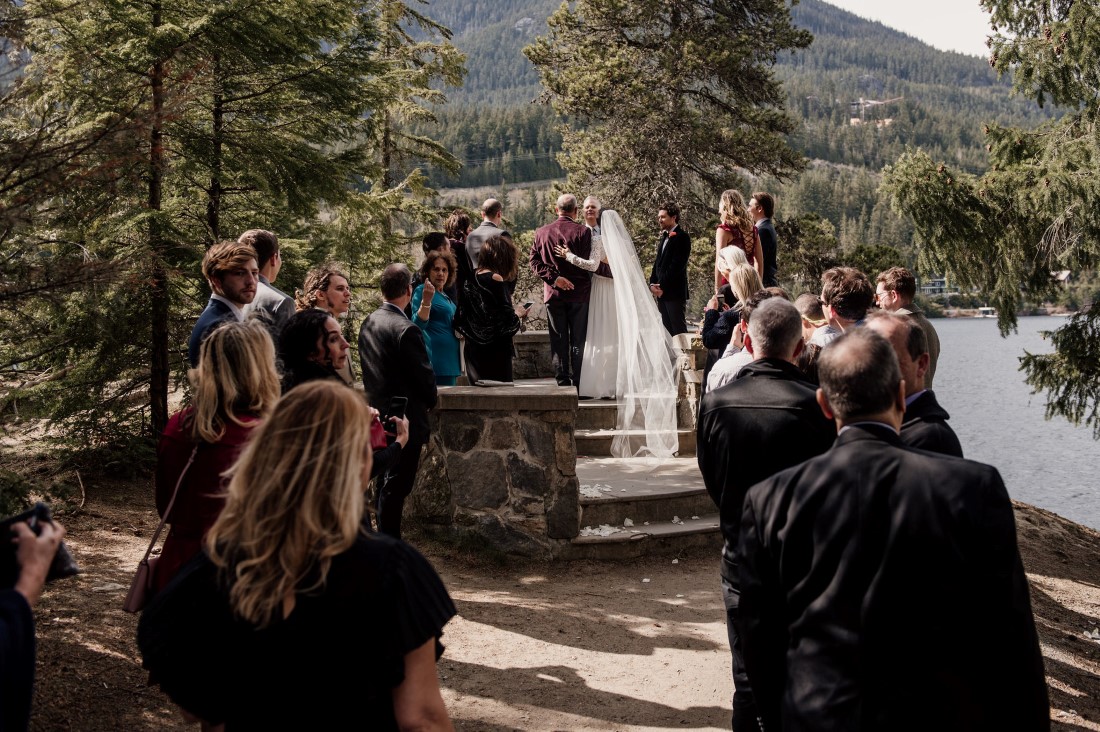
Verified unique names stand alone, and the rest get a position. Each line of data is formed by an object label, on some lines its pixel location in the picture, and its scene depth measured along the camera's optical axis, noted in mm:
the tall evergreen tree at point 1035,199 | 12555
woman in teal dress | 6672
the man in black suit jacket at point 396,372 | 5297
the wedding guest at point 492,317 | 7297
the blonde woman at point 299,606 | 1803
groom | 8945
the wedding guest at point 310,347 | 3959
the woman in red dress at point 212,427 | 3080
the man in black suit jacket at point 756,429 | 3363
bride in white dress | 9133
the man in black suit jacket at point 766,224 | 8281
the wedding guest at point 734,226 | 7684
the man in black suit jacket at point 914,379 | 3023
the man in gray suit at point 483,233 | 8031
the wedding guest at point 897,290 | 5492
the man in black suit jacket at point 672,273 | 9391
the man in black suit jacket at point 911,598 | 2229
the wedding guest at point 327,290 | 5105
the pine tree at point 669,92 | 21000
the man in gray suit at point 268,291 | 4934
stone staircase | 6977
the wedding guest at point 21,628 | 1745
